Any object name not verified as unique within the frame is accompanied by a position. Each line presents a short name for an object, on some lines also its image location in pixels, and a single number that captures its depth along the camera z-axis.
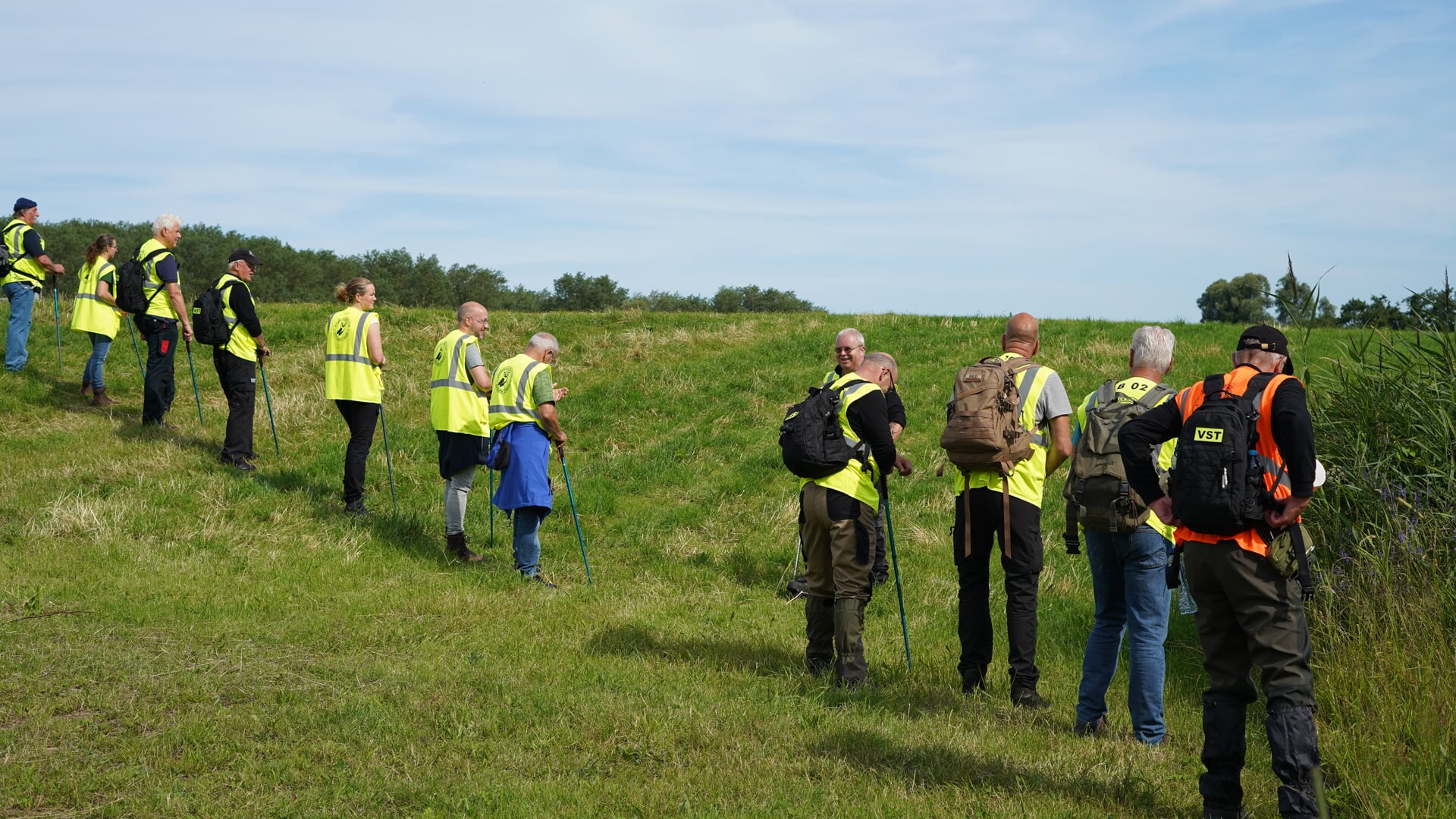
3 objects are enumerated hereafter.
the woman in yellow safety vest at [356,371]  10.84
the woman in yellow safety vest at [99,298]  13.98
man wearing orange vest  4.64
